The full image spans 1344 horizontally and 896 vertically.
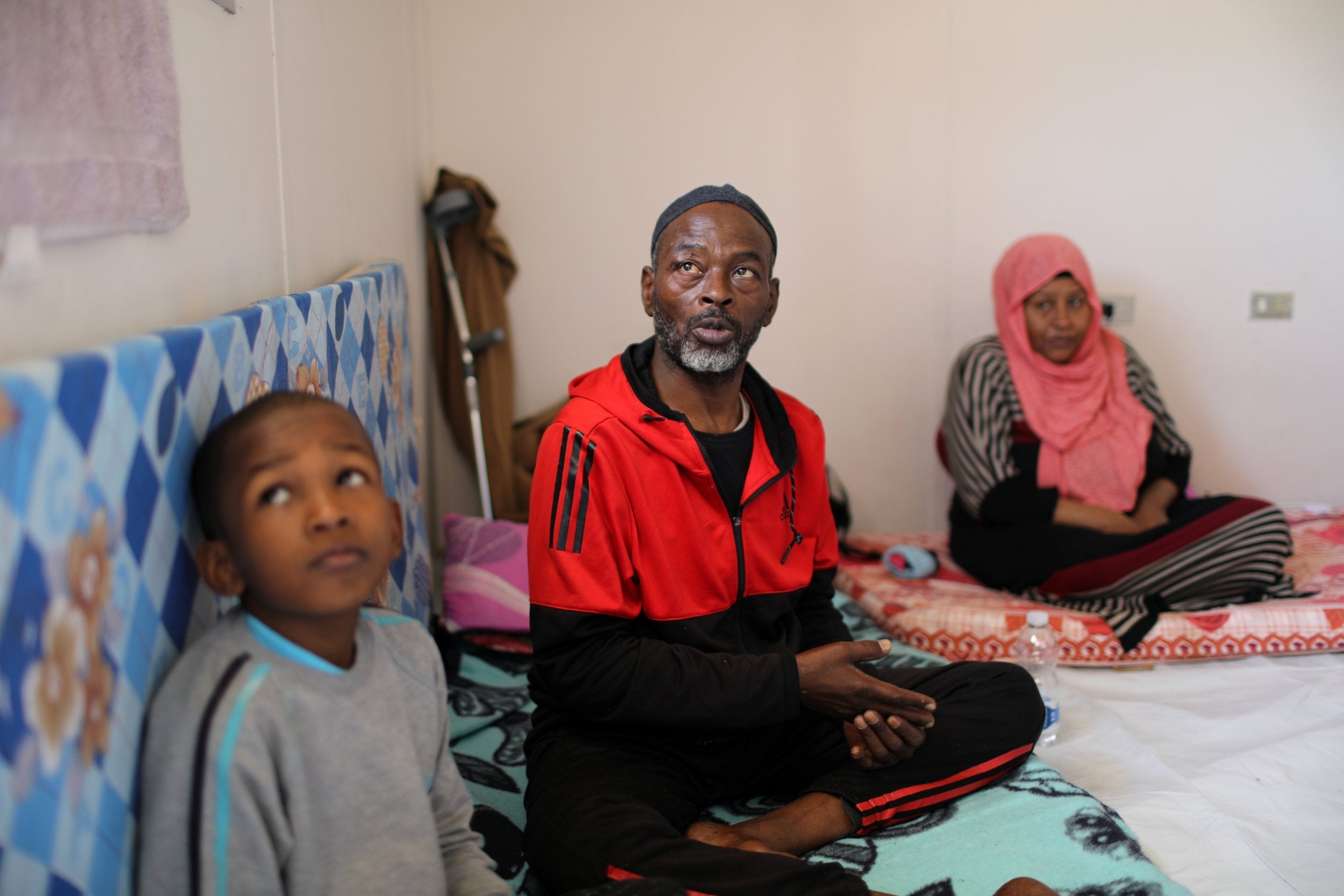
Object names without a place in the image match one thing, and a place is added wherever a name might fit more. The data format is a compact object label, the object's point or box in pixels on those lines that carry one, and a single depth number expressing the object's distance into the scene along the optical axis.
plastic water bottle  2.07
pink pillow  2.51
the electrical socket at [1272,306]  3.67
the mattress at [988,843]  1.50
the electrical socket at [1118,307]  3.64
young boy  0.92
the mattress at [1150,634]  2.50
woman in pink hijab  2.77
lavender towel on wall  0.86
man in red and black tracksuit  1.52
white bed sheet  1.69
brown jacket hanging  3.24
